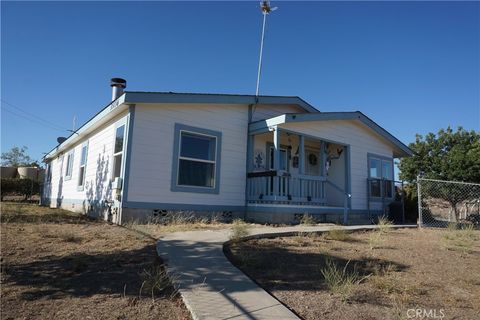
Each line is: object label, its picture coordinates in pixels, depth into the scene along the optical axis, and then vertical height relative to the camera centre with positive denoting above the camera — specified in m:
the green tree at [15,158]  52.72 +5.87
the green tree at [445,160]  21.44 +3.40
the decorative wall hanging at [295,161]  13.50 +1.71
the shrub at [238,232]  6.73 -0.48
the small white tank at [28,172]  29.42 +2.19
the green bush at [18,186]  24.17 +0.85
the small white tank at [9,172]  30.44 +2.22
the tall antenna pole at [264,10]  13.19 +7.07
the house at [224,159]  9.30 +1.44
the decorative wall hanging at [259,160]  12.10 +1.55
